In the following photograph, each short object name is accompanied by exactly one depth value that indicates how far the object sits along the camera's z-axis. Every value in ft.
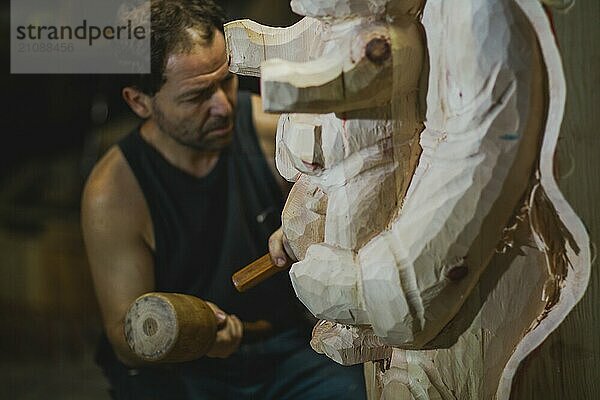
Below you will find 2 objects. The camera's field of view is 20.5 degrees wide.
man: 8.81
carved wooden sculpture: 6.51
